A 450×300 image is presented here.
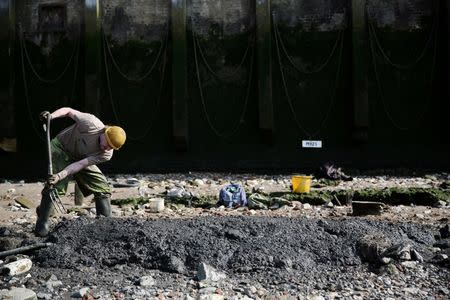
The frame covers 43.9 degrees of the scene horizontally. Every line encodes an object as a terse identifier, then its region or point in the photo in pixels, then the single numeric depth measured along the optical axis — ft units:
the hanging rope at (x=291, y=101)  35.14
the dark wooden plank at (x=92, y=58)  35.40
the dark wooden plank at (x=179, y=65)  35.12
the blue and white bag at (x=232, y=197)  22.16
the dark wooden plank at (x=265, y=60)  34.60
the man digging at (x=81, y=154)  16.17
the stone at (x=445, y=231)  15.38
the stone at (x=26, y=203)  23.08
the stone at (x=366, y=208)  19.61
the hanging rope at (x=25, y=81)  36.76
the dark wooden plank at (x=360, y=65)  34.09
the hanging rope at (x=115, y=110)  36.06
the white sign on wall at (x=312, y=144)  35.42
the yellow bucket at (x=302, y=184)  24.91
